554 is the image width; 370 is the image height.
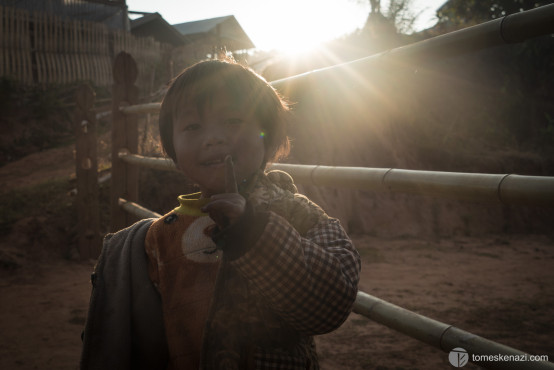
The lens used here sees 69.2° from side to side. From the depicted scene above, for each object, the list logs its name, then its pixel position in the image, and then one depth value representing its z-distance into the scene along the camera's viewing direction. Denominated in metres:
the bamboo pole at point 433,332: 0.86
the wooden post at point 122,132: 2.73
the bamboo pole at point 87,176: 4.12
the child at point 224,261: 0.70
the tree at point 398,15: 11.71
